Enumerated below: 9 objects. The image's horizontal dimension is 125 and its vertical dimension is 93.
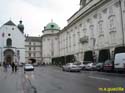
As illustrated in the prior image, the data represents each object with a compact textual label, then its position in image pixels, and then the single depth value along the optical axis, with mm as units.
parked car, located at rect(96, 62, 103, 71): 15825
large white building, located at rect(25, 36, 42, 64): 58929
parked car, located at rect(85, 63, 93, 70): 18104
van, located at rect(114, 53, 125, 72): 11563
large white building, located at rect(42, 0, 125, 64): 19932
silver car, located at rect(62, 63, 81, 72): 16737
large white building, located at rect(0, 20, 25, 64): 43297
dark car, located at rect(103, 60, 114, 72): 13859
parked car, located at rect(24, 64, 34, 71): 21097
